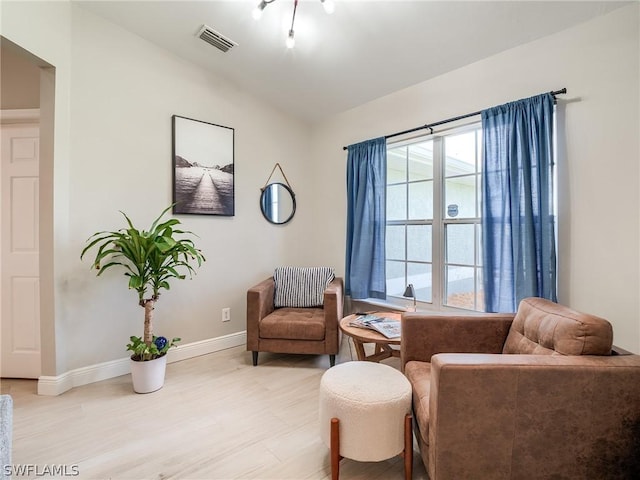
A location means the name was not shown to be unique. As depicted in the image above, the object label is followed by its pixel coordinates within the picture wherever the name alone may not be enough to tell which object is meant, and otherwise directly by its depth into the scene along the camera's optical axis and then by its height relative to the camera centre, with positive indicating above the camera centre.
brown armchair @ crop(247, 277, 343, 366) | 2.43 -0.75
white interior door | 2.25 -0.08
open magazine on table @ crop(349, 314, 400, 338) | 1.92 -0.59
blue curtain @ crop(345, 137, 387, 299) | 2.88 +0.23
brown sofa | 1.05 -0.65
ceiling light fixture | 1.71 +1.42
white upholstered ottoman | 1.26 -0.79
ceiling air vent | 2.29 +1.66
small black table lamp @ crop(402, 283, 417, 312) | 2.21 -0.39
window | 2.42 +0.21
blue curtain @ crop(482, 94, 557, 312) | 1.90 +0.26
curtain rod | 1.89 +1.02
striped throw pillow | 2.96 -0.45
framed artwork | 2.64 +0.72
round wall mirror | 3.27 +0.46
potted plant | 2.07 -0.21
